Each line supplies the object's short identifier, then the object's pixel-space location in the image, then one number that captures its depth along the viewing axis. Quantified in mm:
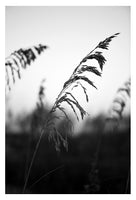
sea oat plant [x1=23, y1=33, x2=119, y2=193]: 2482
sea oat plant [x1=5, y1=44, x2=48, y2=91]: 2955
